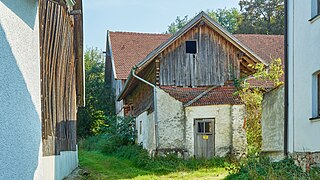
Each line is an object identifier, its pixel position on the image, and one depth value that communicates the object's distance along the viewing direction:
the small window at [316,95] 9.80
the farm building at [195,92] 16.70
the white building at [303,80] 9.69
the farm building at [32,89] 4.77
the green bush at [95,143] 23.95
